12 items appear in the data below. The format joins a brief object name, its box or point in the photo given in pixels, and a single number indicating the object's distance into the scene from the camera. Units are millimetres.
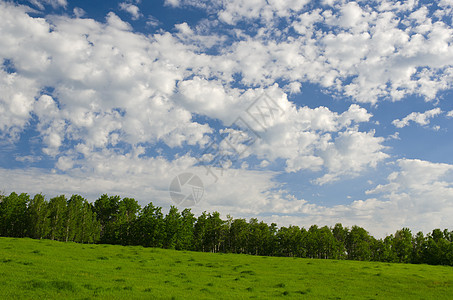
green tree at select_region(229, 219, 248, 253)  107938
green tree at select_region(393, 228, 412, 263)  100062
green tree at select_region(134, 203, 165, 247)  87938
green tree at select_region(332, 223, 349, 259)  105700
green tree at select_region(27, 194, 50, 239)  86906
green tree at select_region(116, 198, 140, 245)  91625
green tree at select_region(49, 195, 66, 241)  88625
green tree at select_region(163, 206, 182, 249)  89375
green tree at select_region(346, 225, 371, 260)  105812
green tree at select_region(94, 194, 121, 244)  125562
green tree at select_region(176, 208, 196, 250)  92125
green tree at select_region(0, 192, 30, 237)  90062
